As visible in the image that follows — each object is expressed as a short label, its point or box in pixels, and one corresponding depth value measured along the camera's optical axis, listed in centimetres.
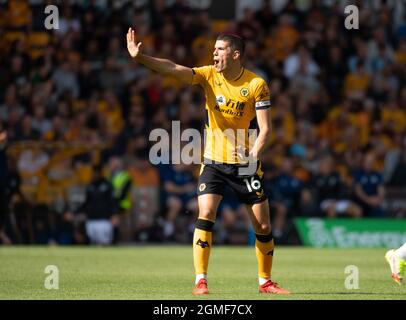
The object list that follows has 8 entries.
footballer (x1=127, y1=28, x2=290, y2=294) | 1051
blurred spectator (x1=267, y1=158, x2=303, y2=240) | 2183
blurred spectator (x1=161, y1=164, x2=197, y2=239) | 2142
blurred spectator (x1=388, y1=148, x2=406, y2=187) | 2266
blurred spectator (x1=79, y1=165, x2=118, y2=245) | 2083
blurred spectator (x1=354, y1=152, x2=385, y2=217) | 2227
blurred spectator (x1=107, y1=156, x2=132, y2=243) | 2106
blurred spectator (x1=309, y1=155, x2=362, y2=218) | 2206
